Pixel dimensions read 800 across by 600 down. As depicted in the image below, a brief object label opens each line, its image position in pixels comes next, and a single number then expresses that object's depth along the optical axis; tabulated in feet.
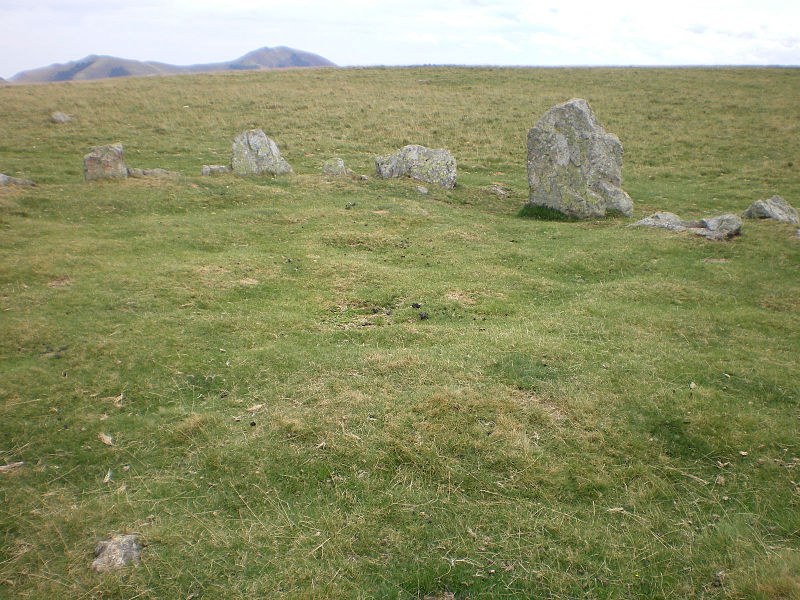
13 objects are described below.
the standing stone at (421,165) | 69.21
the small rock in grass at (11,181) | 57.00
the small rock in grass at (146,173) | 64.39
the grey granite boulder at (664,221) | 51.34
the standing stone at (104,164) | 61.62
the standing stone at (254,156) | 68.74
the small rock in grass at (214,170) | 67.51
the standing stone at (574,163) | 57.82
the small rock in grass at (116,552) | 15.52
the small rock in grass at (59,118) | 99.04
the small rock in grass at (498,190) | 68.80
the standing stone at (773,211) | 53.21
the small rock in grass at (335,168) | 71.31
